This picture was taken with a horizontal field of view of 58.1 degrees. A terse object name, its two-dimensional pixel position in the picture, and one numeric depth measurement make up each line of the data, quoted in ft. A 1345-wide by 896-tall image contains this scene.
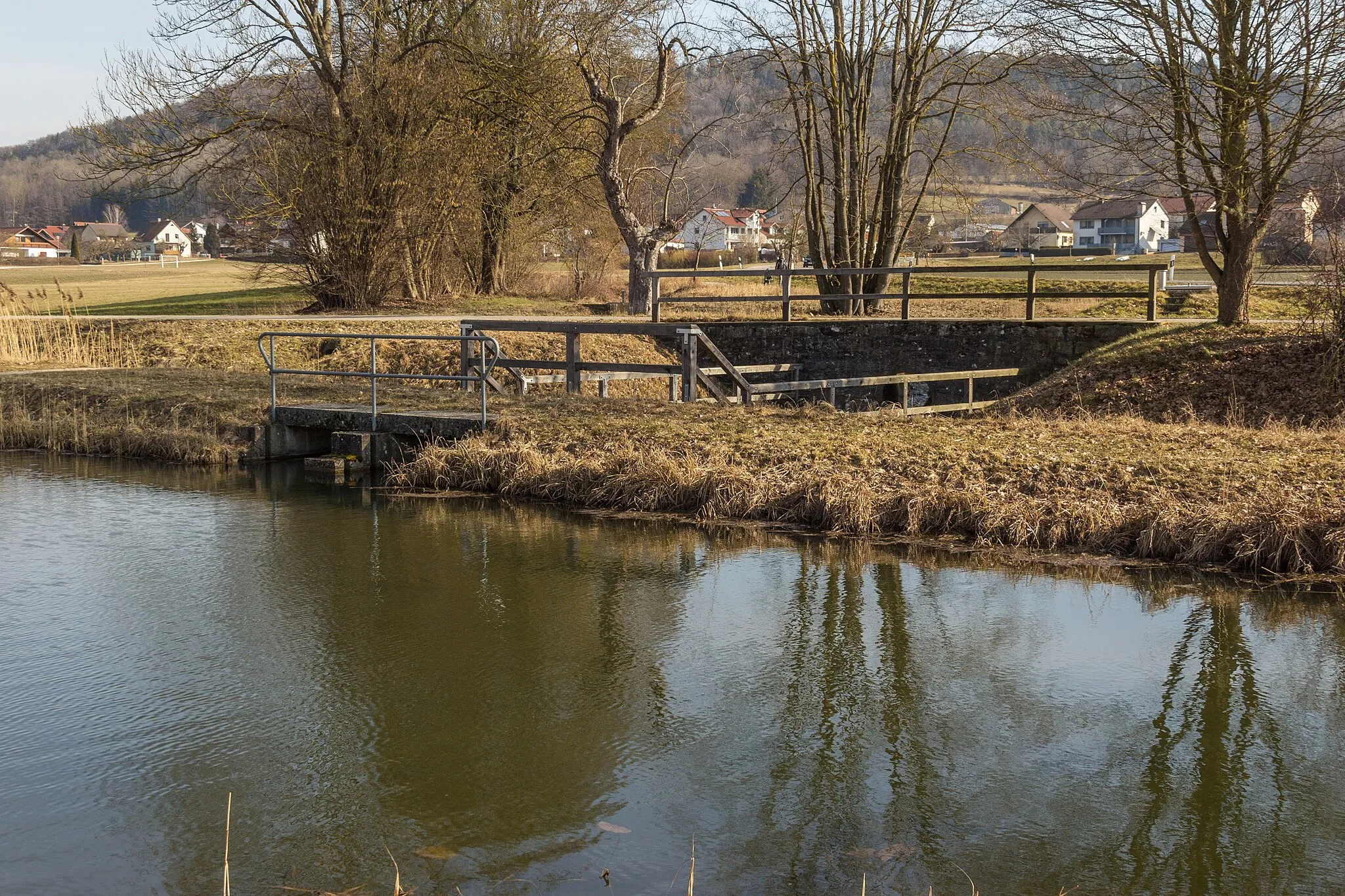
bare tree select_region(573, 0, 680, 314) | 93.71
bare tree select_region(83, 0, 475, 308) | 85.20
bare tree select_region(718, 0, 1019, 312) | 83.25
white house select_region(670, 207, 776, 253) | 367.45
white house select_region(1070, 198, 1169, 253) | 327.47
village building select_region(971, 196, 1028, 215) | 470.96
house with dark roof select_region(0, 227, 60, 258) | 364.17
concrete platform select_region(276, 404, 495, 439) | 46.50
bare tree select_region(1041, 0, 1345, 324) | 55.77
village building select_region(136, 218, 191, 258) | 378.73
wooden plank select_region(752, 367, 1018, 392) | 51.88
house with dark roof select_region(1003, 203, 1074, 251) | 312.09
